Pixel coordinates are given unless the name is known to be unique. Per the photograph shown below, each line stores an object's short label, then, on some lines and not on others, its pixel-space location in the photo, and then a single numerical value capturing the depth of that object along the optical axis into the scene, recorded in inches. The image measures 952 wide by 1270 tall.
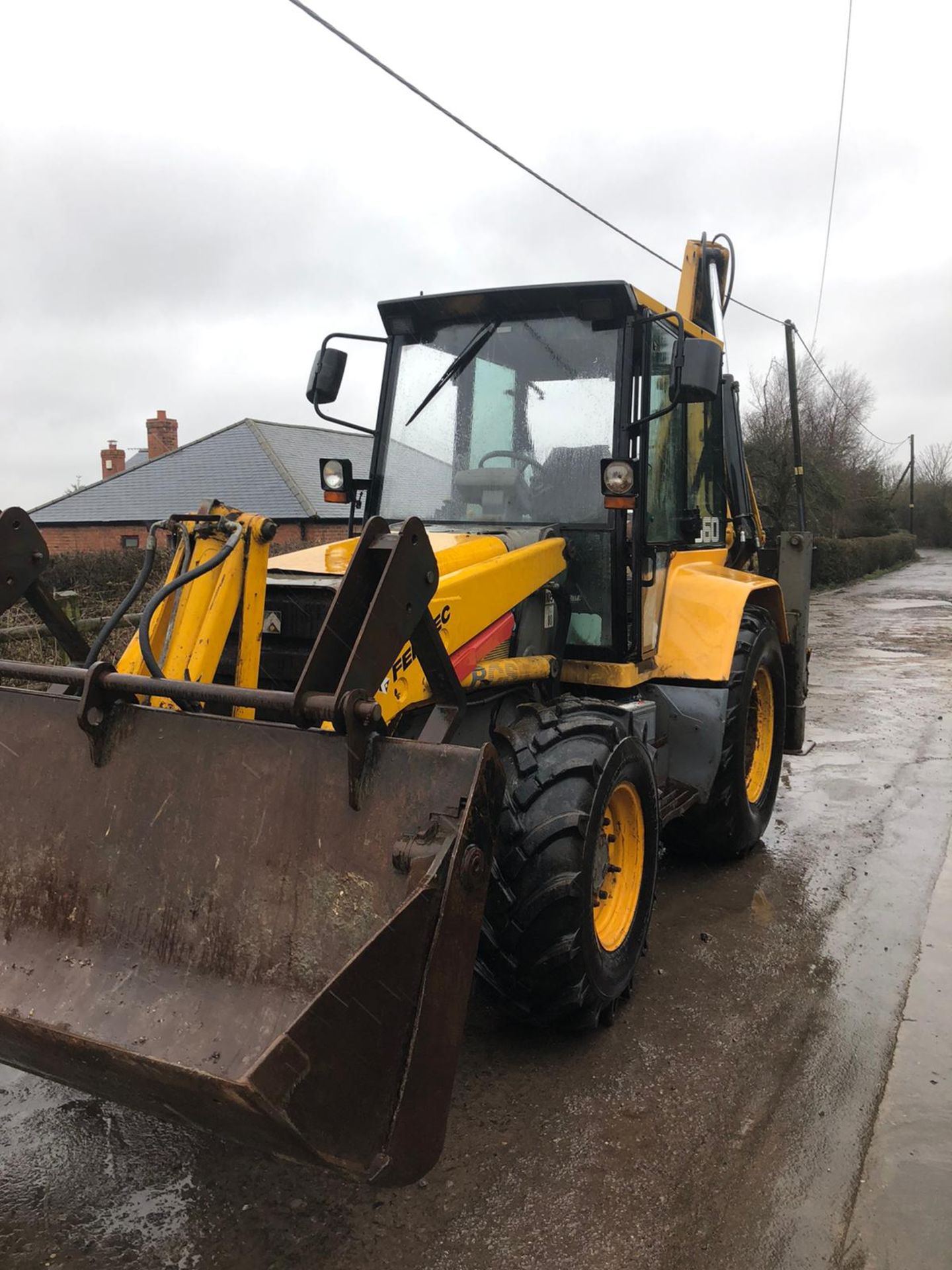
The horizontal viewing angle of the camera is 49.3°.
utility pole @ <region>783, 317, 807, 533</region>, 572.4
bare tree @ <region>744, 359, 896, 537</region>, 1093.1
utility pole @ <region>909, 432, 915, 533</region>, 2319.1
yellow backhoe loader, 92.7
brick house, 876.0
